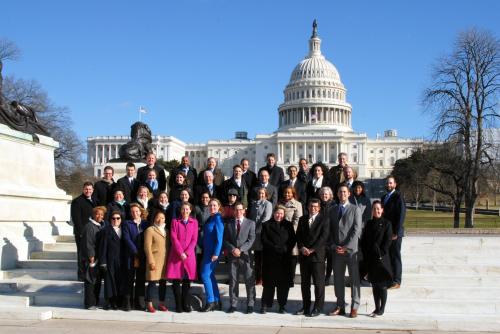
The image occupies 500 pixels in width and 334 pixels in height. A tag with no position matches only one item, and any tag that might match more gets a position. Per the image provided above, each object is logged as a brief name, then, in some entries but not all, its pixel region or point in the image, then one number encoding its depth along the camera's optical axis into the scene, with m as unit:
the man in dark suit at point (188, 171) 11.13
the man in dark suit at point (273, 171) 10.93
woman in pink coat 8.62
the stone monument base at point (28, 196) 10.98
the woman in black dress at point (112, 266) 8.73
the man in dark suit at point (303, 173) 10.66
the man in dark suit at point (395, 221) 8.99
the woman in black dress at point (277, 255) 8.59
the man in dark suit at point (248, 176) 10.73
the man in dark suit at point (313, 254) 8.42
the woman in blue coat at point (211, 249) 8.73
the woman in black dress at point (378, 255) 8.38
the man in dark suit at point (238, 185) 10.30
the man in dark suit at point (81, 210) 9.65
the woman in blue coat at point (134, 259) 8.76
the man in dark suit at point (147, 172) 11.18
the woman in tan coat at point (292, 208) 9.14
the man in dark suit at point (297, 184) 10.34
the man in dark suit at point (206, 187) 10.15
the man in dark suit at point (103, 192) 10.25
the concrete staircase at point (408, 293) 8.18
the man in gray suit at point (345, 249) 8.49
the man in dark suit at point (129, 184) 10.28
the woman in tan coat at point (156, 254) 8.63
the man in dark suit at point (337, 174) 10.45
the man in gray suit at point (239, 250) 8.70
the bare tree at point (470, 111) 32.44
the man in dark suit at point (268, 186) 10.01
